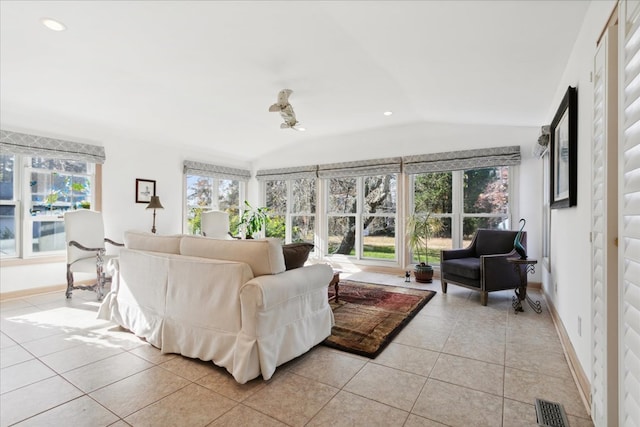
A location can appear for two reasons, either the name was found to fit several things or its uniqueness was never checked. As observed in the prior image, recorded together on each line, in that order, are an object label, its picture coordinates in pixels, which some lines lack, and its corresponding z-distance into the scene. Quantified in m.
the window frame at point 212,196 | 5.95
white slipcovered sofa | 2.03
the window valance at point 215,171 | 5.92
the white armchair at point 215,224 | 5.80
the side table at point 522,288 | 3.48
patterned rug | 2.63
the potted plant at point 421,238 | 4.84
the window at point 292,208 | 6.73
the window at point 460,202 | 4.85
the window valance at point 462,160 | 4.57
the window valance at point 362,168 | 5.50
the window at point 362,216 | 5.79
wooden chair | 3.97
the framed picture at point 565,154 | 2.22
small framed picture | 5.18
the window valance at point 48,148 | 3.85
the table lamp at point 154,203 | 5.01
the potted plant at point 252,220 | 6.84
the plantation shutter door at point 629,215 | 1.07
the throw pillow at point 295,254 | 2.43
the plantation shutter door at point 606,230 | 1.36
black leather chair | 3.65
